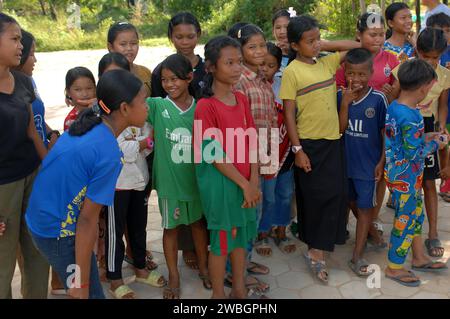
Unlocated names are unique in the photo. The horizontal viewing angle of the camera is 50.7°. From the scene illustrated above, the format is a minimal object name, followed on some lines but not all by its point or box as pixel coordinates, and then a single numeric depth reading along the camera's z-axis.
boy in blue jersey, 2.84
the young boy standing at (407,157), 2.68
